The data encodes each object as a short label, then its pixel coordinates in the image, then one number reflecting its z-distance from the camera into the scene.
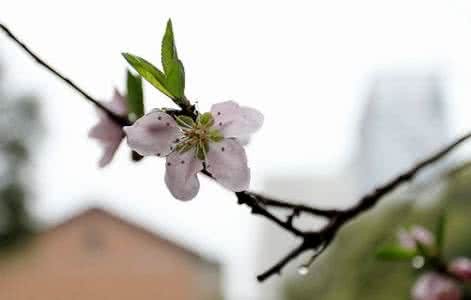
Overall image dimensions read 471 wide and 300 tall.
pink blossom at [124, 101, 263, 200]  0.28
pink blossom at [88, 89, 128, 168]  0.33
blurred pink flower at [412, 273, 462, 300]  0.38
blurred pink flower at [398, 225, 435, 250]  0.38
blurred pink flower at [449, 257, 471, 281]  0.37
